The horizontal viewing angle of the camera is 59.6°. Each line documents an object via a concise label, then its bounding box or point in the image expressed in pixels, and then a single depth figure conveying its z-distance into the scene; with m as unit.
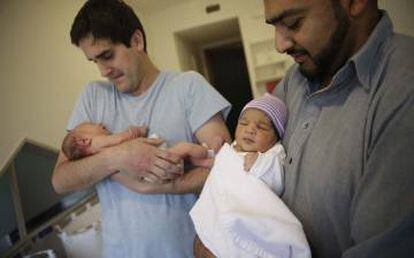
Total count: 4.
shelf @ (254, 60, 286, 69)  4.18
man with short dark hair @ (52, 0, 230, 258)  1.14
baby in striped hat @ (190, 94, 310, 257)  0.79
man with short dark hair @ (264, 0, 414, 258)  0.65
